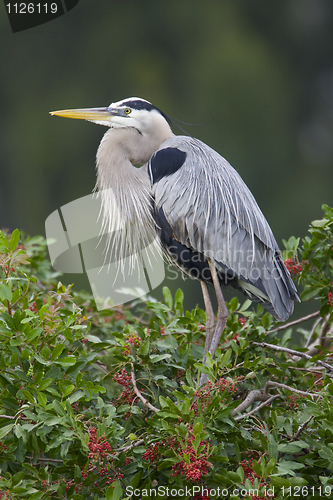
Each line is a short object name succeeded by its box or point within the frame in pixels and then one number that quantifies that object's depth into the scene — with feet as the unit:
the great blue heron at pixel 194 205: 60.61
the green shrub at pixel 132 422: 59.10
